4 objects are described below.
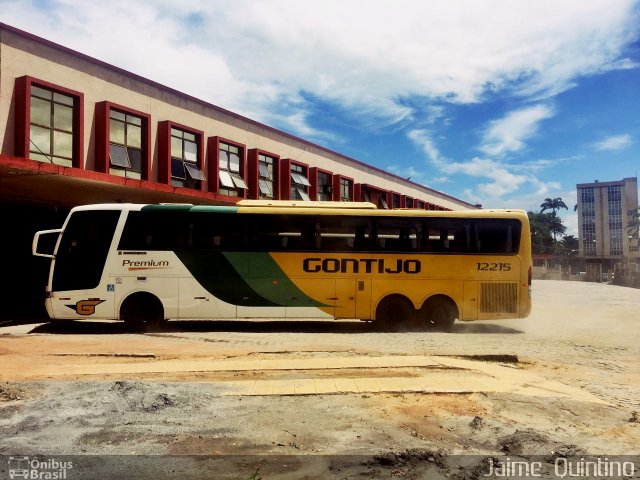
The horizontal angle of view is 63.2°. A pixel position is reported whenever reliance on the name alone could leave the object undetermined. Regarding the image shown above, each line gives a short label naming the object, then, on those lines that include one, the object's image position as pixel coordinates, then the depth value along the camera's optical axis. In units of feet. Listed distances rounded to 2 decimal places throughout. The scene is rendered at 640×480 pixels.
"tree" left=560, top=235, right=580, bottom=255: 330.75
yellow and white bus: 43.14
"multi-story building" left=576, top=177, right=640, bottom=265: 314.96
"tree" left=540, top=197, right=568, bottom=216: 333.01
